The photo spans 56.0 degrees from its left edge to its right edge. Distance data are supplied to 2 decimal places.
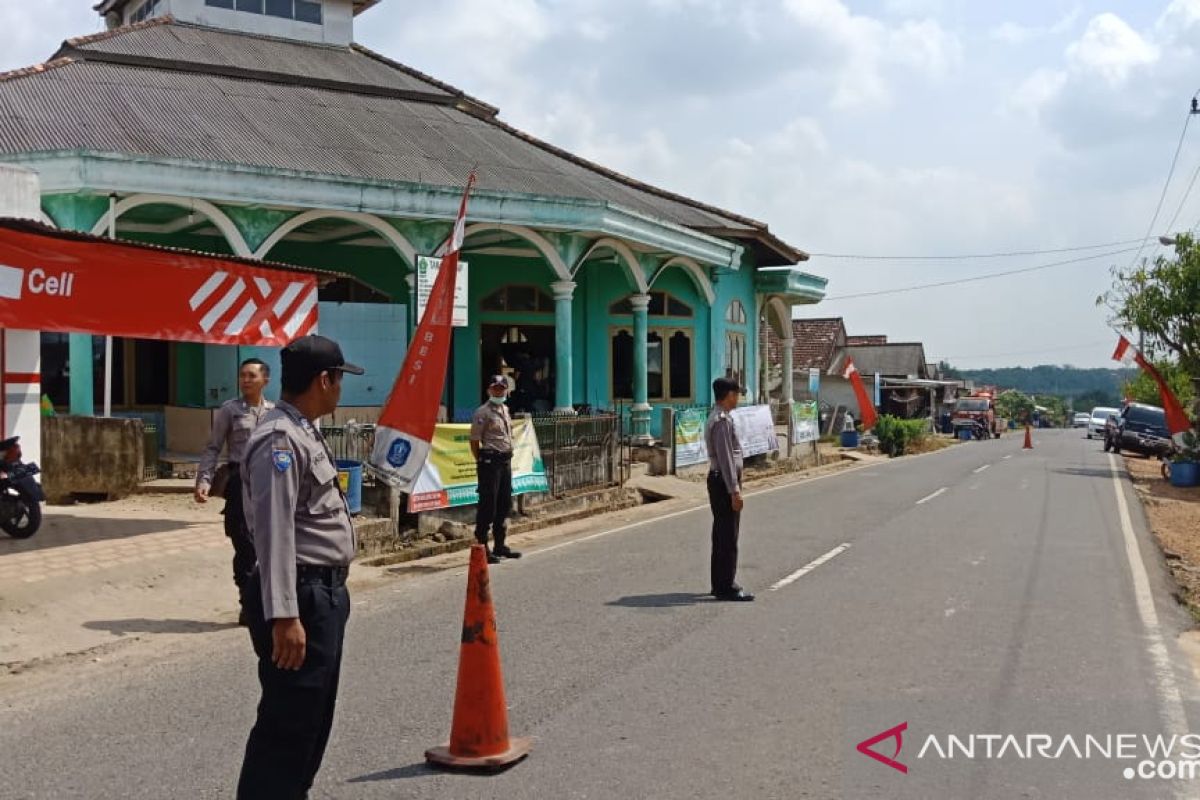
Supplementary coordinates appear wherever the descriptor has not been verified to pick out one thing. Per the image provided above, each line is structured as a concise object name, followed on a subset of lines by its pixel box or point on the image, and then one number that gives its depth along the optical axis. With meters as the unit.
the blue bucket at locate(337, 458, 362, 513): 11.67
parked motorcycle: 10.20
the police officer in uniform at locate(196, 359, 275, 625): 8.12
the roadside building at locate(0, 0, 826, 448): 15.99
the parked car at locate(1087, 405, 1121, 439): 59.84
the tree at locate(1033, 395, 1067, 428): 123.46
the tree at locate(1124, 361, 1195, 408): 44.09
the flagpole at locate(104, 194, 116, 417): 13.50
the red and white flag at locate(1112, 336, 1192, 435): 25.34
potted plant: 24.92
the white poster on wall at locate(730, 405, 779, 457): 23.42
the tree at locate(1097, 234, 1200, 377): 27.25
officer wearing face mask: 11.77
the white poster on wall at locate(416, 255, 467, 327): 14.17
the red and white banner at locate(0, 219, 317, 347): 9.33
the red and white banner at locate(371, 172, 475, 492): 10.04
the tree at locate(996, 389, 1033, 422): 108.75
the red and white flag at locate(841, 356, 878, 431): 34.44
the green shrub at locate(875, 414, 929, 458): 36.81
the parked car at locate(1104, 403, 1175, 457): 39.31
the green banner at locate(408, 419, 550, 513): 13.12
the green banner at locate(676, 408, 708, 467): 21.08
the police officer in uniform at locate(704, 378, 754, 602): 9.30
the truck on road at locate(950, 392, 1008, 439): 60.53
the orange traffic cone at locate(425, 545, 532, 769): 5.19
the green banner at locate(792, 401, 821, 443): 27.53
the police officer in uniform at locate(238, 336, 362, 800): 3.78
